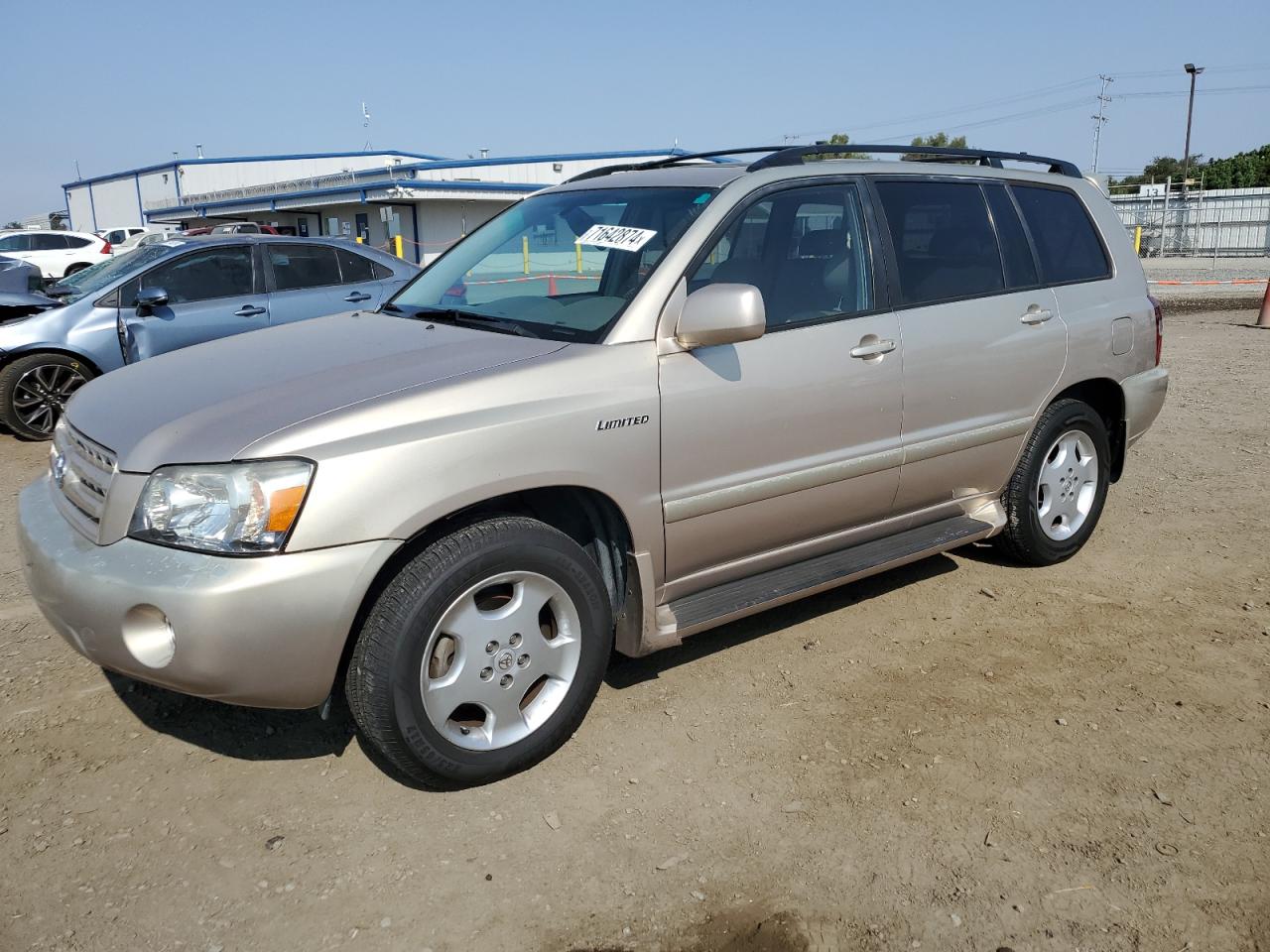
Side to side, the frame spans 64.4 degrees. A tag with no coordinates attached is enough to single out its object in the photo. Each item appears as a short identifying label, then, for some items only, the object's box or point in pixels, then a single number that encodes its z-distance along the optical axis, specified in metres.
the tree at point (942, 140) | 68.40
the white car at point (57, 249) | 24.73
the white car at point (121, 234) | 35.41
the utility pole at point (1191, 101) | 49.94
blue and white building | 34.81
